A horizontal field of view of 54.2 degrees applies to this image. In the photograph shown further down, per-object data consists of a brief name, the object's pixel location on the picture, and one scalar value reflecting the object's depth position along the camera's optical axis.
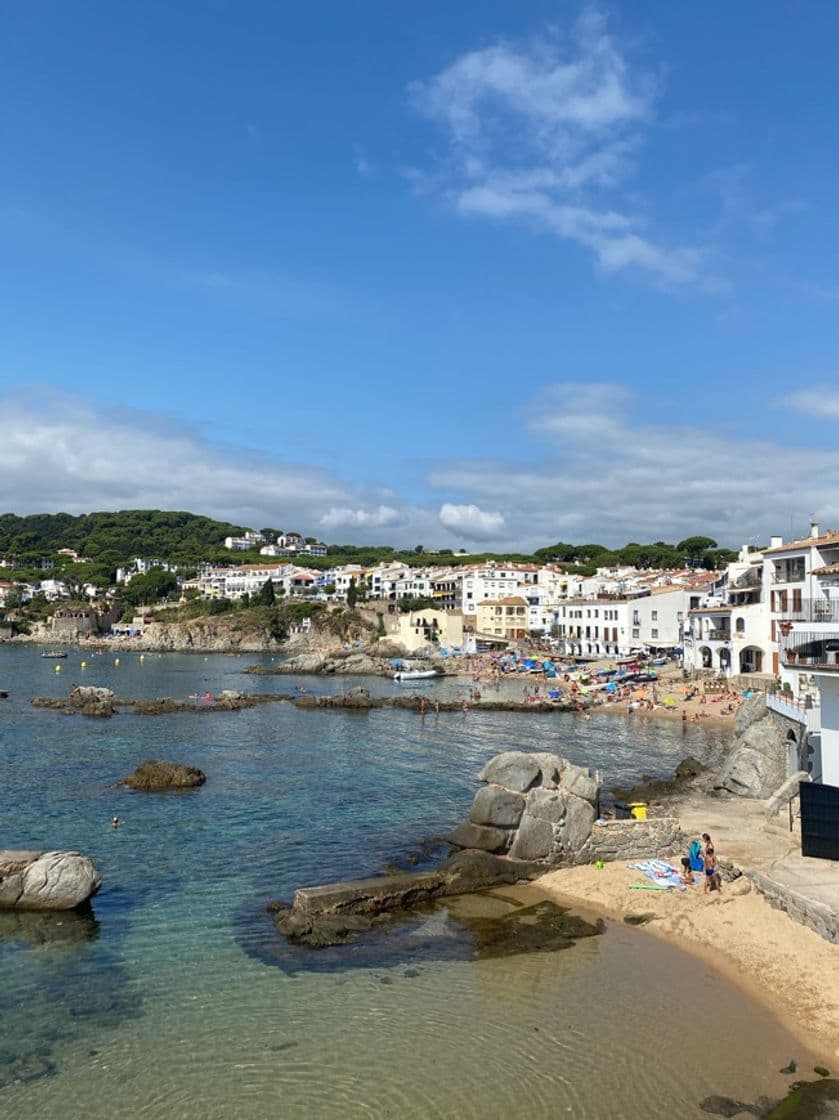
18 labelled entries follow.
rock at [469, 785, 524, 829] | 22.58
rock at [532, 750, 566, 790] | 23.25
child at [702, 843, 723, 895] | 19.20
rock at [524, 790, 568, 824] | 22.39
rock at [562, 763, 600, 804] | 23.06
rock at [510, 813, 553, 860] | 22.09
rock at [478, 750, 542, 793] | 23.00
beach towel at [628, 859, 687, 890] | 20.11
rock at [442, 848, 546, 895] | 20.81
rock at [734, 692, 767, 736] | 32.88
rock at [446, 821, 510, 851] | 22.38
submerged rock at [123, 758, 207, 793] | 33.12
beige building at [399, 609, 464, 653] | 126.25
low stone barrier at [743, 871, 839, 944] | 15.84
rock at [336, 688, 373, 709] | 65.44
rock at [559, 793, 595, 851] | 22.17
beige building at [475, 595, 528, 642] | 127.12
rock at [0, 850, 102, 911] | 19.03
